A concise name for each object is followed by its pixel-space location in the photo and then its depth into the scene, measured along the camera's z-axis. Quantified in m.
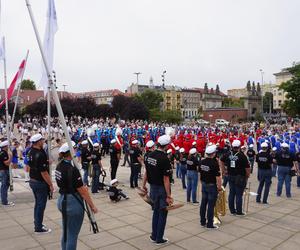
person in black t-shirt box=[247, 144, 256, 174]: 15.02
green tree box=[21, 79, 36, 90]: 112.06
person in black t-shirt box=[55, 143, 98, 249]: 4.82
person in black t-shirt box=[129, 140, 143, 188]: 11.70
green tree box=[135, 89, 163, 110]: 84.06
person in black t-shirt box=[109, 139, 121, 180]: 11.72
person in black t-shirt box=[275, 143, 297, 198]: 10.47
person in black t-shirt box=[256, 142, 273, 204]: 9.39
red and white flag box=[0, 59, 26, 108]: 11.14
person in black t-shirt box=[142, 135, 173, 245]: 6.00
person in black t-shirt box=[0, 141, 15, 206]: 8.67
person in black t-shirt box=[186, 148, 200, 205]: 9.34
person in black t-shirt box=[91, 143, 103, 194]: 10.59
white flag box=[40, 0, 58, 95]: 8.12
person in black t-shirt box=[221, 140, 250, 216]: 8.23
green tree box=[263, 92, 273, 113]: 130.23
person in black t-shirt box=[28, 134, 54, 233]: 6.52
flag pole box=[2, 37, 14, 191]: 9.36
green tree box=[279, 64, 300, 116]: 47.06
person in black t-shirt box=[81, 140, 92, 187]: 11.34
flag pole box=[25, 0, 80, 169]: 5.20
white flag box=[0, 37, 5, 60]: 11.98
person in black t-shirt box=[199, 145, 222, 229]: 7.05
